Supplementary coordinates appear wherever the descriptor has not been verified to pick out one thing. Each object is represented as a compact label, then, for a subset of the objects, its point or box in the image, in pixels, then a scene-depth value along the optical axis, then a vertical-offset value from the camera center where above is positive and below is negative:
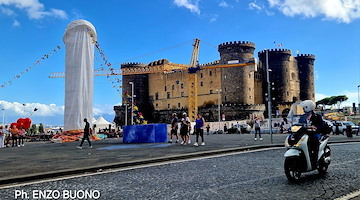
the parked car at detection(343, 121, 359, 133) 33.34 -0.33
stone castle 69.50 +8.18
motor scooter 6.14 -0.51
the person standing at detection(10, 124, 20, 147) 21.96 -0.22
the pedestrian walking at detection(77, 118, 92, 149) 16.29 -0.18
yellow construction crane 76.94 +11.87
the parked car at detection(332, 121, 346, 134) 31.60 -0.32
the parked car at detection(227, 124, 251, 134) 42.44 -0.41
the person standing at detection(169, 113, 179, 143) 17.93 +0.11
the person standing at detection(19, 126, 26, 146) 23.08 -0.33
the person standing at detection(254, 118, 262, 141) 21.41 -0.04
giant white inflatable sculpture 24.91 +3.51
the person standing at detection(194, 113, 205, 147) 15.53 +0.04
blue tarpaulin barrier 20.12 -0.36
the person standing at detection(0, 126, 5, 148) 22.44 -0.62
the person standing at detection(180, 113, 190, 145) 16.68 +0.00
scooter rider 6.53 +0.01
